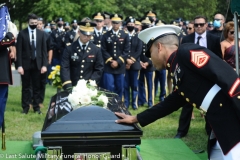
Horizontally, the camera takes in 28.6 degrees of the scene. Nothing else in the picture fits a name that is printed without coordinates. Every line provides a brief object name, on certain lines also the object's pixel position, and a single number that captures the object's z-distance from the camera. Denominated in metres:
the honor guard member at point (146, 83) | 10.70
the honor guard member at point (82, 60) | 7.14
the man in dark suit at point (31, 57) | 9.27
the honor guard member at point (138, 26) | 11.57
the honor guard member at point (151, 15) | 13.63
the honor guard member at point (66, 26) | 16.39
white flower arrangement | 4.52
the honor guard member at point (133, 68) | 10.28
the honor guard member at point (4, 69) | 6.55
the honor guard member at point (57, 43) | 14.61
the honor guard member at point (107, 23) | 12.84
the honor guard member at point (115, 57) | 9.77
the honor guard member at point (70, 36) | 13.45
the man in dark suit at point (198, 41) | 6.65
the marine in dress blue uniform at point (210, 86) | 3.14
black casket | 4.05
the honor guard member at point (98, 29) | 10.71
